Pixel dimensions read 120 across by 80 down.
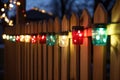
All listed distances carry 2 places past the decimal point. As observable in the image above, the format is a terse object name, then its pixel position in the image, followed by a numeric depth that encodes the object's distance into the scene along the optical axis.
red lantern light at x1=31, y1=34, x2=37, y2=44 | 3.10
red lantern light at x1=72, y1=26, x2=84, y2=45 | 1.84
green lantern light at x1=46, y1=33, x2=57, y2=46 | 2.43
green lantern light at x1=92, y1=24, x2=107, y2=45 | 1.51
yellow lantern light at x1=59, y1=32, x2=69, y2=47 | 2.13
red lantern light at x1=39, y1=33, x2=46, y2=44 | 2.74
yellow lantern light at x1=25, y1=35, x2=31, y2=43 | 3.41
